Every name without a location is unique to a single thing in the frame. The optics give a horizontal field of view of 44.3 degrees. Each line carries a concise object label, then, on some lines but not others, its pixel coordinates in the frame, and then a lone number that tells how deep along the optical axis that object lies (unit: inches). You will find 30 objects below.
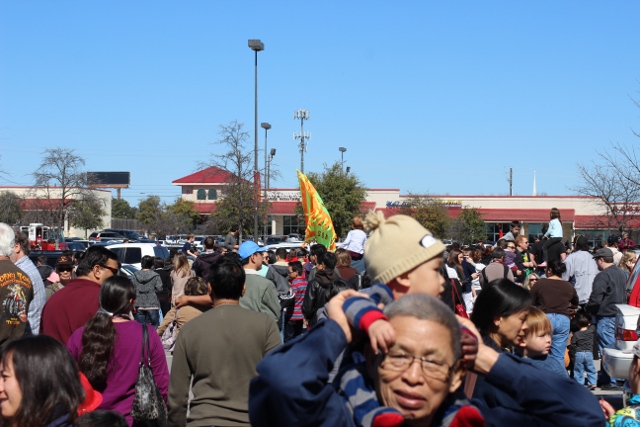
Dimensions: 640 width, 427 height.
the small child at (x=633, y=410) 141.6
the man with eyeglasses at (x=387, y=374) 81.7
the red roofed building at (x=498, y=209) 2527.1
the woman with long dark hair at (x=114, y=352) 199.0
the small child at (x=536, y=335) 192.4
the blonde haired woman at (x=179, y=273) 523.8
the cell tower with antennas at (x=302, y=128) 2578.7
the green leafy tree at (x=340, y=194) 2181.3
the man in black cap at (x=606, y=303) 456.1
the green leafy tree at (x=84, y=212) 2080.5
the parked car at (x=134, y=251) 890.1
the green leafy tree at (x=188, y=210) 3115.7
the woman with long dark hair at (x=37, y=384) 136.2
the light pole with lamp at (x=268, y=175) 1517.7
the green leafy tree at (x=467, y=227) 2231.8
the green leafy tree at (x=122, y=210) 4963.1
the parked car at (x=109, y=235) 2227.5
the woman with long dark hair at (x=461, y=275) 535.8
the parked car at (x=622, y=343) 364.5
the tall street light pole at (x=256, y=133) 1325.0
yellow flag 653.3
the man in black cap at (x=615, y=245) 655.8
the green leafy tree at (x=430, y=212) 2146.9
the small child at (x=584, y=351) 453.1
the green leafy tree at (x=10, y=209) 2237.9
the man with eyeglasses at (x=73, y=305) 236.2
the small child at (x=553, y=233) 663.8
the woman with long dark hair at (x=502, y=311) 155.9
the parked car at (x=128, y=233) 2312.3
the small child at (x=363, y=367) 80.8
